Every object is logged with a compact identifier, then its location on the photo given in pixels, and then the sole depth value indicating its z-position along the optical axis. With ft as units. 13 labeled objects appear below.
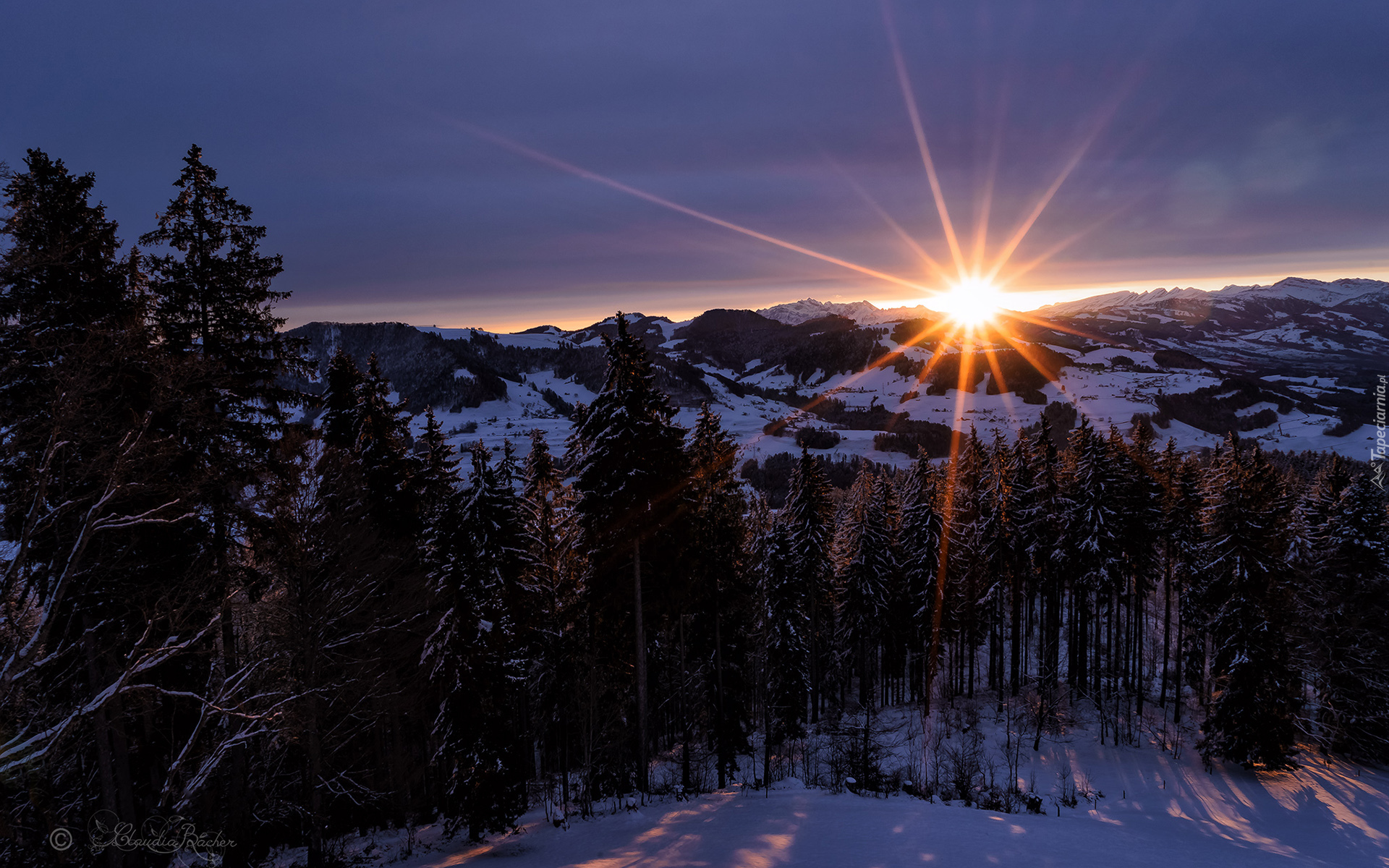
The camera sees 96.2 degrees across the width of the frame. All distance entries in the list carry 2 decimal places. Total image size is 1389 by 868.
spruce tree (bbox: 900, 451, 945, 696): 112.27
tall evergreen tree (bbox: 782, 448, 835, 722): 99.76
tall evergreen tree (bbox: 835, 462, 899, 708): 113.91
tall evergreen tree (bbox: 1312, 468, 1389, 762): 90.84
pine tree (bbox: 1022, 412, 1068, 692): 110.01
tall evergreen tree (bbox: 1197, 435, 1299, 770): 83.82
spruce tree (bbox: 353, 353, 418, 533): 66.28
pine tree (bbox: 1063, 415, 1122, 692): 101.40
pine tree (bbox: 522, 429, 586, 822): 73.10
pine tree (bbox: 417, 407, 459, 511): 71.36
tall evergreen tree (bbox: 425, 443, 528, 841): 57.36
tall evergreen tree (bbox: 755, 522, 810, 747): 98.48
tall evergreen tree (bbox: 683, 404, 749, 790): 67.92
